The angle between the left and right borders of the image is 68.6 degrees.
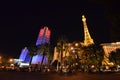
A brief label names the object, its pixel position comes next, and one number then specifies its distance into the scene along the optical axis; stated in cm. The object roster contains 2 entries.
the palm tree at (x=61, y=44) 3371
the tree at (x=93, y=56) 2995
